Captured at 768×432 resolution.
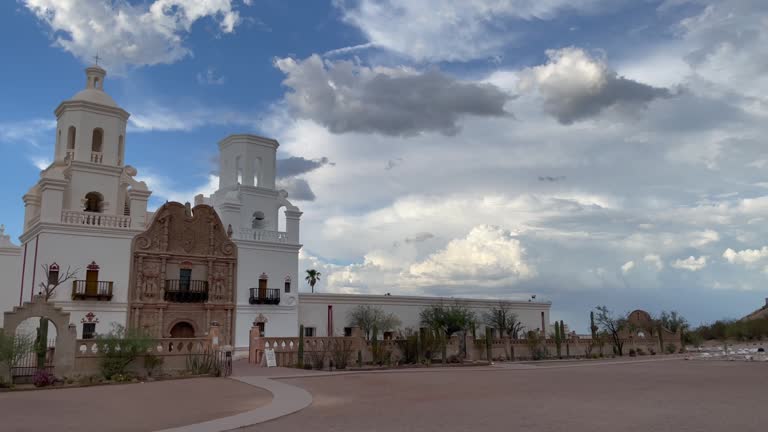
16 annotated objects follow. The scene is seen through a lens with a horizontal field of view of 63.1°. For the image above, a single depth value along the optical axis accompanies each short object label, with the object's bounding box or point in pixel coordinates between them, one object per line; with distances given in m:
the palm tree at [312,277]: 66.25
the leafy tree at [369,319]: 44.69
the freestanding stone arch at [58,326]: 23.59
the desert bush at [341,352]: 30.53
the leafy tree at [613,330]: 48.06
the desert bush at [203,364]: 25.58
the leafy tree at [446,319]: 48.47
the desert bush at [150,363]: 25.22
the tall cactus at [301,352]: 31.18
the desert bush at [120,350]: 24.22
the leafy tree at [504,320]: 52.75
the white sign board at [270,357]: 30.58
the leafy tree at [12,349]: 21.28
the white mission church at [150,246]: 33.59
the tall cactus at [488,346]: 37.91
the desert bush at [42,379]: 21.17
